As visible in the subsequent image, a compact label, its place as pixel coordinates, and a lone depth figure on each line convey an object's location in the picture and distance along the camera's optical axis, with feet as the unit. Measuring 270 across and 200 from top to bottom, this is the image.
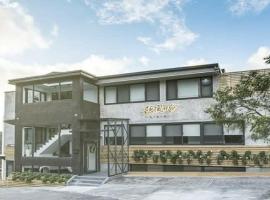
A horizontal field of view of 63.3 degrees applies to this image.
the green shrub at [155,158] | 49.12
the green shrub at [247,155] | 44.81
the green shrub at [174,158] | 48.12
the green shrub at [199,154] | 46.97
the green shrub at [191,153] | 47.30
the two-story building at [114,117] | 47.66
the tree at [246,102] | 29.13
